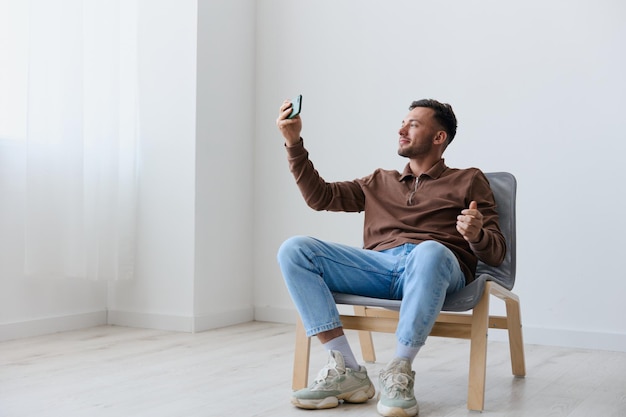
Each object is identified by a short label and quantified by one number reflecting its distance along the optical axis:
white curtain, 3.09
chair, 2.07
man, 1.99
